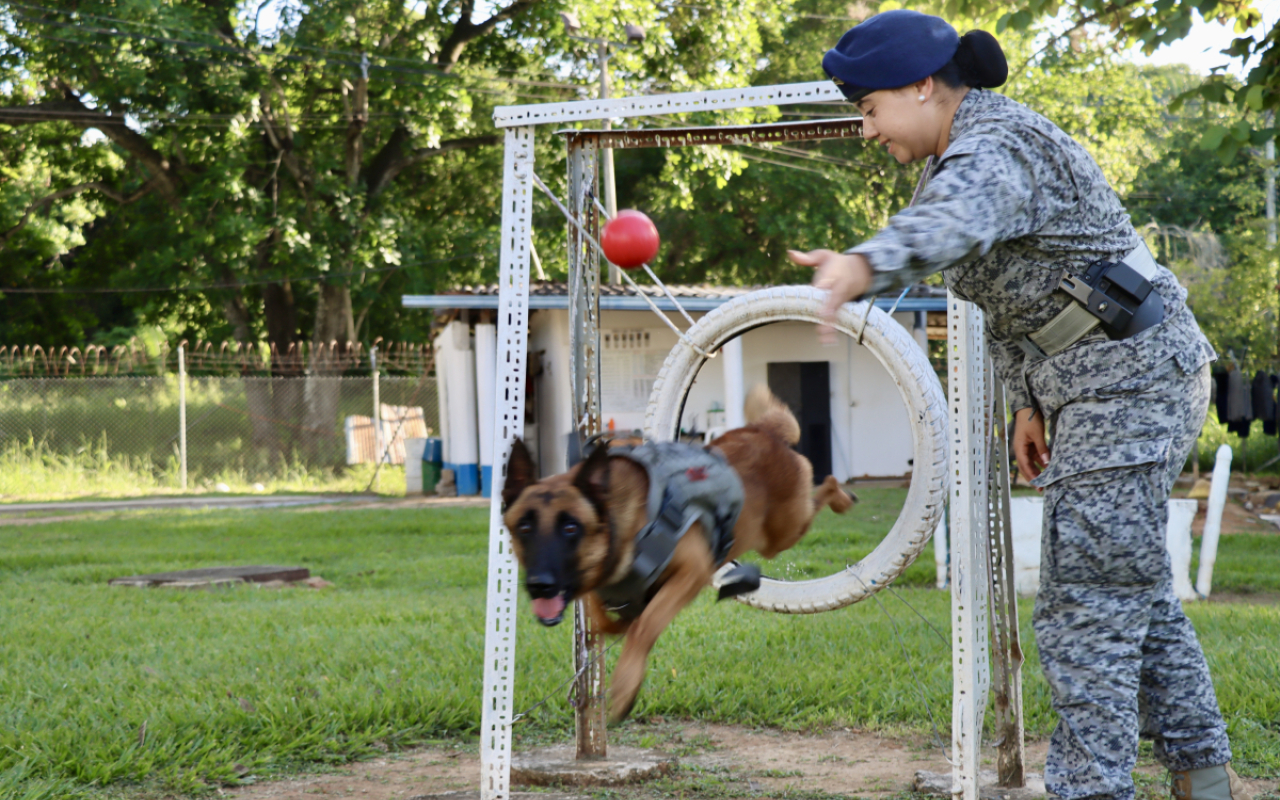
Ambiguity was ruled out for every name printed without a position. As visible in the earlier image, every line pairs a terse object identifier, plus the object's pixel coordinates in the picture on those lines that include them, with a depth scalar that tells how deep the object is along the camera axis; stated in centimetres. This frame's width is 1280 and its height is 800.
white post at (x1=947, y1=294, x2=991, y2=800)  350
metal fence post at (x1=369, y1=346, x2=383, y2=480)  1852
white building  1463
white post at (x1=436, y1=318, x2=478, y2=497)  1694
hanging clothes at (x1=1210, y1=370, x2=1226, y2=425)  1271
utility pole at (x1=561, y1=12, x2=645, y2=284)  1688
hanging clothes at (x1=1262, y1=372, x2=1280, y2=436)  1276
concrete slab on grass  830
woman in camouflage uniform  225
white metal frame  351
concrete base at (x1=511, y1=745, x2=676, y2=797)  404
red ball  388
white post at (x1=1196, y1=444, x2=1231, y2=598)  708
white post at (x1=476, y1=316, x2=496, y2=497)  1603
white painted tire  326
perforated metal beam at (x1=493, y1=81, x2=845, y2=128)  354
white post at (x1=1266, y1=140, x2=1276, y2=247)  2775
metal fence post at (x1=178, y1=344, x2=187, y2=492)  1712
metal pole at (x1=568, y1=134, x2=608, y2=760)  412
